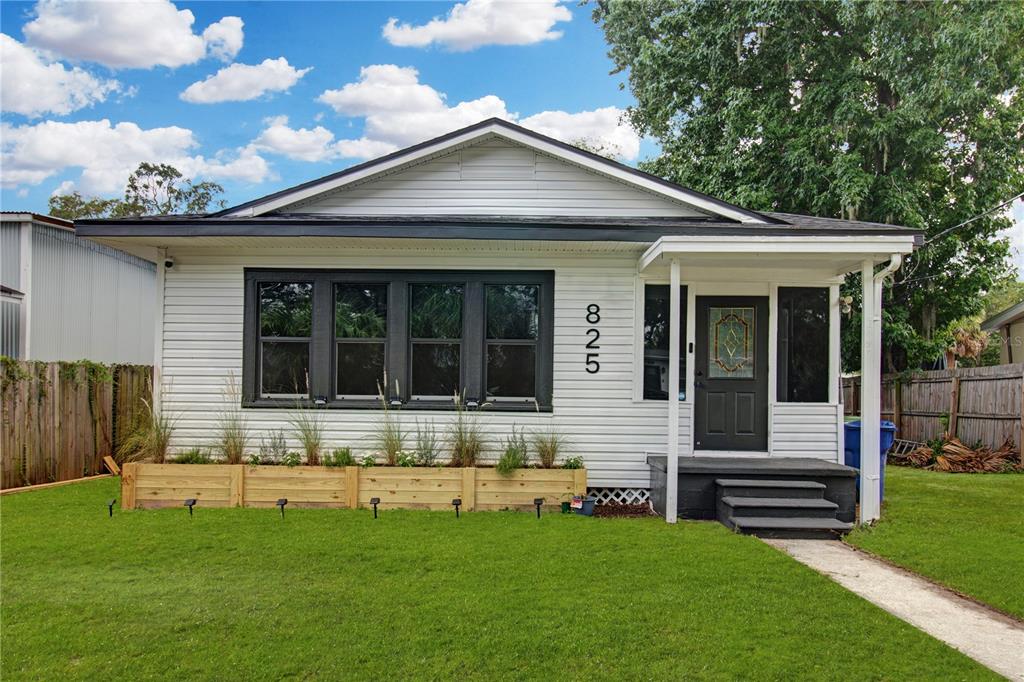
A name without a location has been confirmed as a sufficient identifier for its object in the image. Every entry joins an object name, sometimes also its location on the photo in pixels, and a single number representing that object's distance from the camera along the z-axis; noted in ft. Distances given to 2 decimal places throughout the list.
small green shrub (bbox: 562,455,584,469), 24.27
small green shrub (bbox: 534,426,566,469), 24.40
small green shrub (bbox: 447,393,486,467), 24.31
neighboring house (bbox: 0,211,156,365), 38.65
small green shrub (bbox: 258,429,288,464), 25.54
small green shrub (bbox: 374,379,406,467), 24.40
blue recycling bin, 26.27
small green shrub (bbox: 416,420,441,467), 24.52
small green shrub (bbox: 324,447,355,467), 23.86
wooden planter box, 23.57
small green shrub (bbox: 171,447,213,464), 24.45
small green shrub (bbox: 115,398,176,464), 24.16
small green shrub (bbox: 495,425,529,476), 23.56
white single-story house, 25.89
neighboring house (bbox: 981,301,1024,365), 60.90
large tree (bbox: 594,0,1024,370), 46.14
